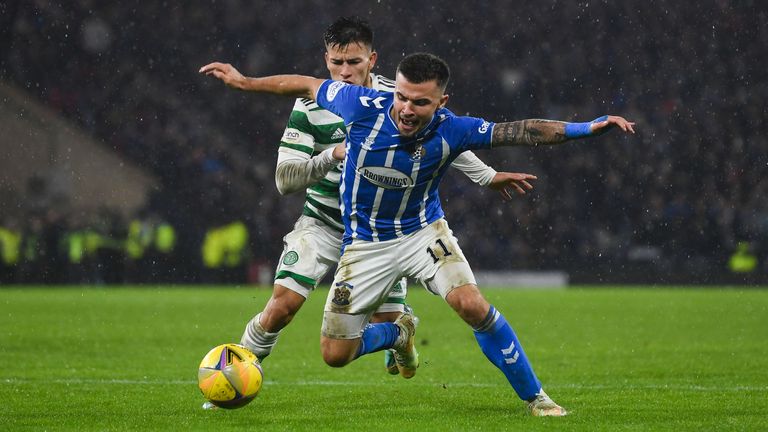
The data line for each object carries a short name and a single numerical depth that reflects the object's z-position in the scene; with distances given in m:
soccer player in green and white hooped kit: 11.92
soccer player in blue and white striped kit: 10.30
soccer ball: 10.45
